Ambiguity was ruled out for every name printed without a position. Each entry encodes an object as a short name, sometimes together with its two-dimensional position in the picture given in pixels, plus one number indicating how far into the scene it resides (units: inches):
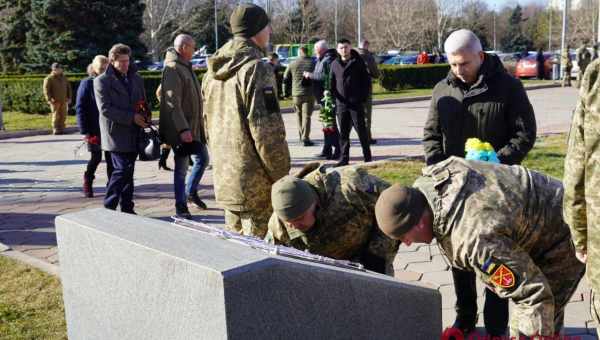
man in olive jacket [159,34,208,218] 246.2
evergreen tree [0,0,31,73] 1198.6
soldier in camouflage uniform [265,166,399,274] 135.3
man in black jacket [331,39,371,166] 353.4
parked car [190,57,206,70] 1503.4
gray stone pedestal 86.8
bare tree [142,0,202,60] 1695.4
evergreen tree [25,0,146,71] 1080.2
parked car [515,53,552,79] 1179.3
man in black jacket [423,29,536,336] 152.3
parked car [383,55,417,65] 1572.3
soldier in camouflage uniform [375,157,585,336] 103.7
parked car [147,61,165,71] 1427.8
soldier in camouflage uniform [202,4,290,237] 160.6
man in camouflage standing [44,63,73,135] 609.6
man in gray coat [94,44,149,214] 241.8
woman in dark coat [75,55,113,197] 299.2
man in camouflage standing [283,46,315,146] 438.0
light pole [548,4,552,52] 2385.5
